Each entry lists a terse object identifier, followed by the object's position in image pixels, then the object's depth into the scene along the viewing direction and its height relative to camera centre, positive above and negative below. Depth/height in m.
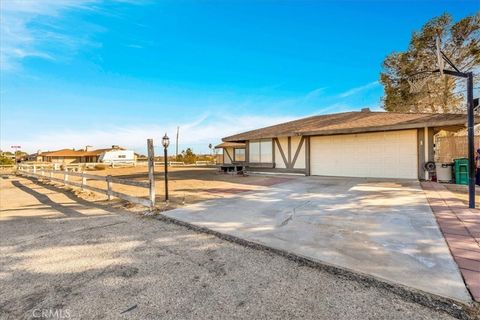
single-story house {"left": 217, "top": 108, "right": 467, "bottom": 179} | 9.62 +0.75
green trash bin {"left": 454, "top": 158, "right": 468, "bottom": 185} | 8.35 -0.51
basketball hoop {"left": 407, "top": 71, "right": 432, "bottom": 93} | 6.93 +2.28
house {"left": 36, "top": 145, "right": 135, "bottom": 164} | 50.16 +1.37
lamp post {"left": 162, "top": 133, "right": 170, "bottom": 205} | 6.48 +0.53
